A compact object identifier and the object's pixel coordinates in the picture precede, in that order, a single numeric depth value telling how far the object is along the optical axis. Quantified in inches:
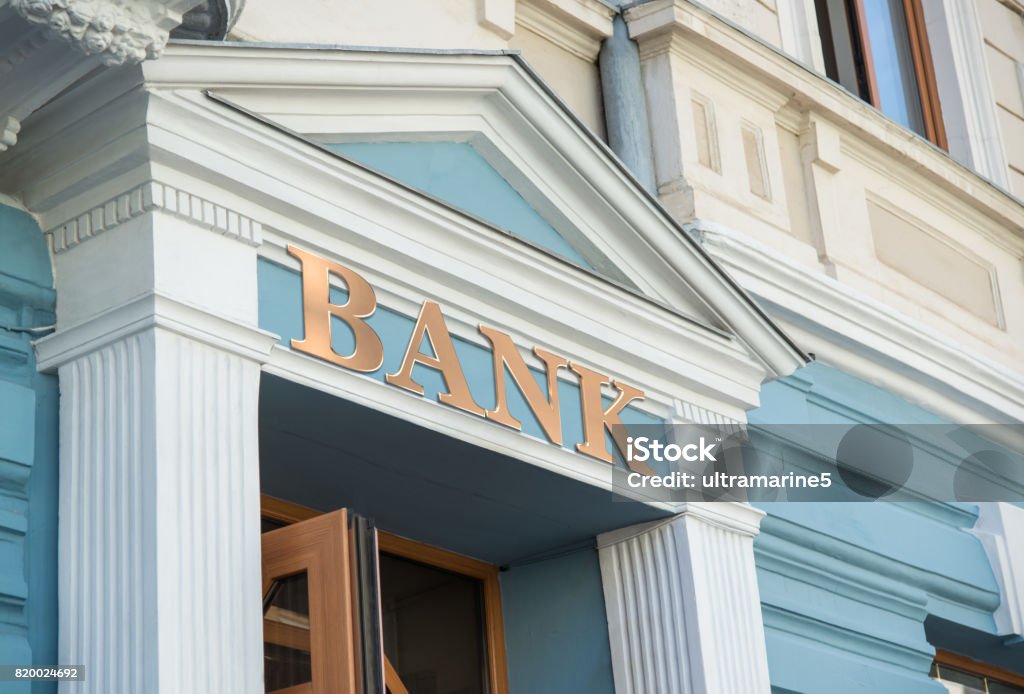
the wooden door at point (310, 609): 312.2
